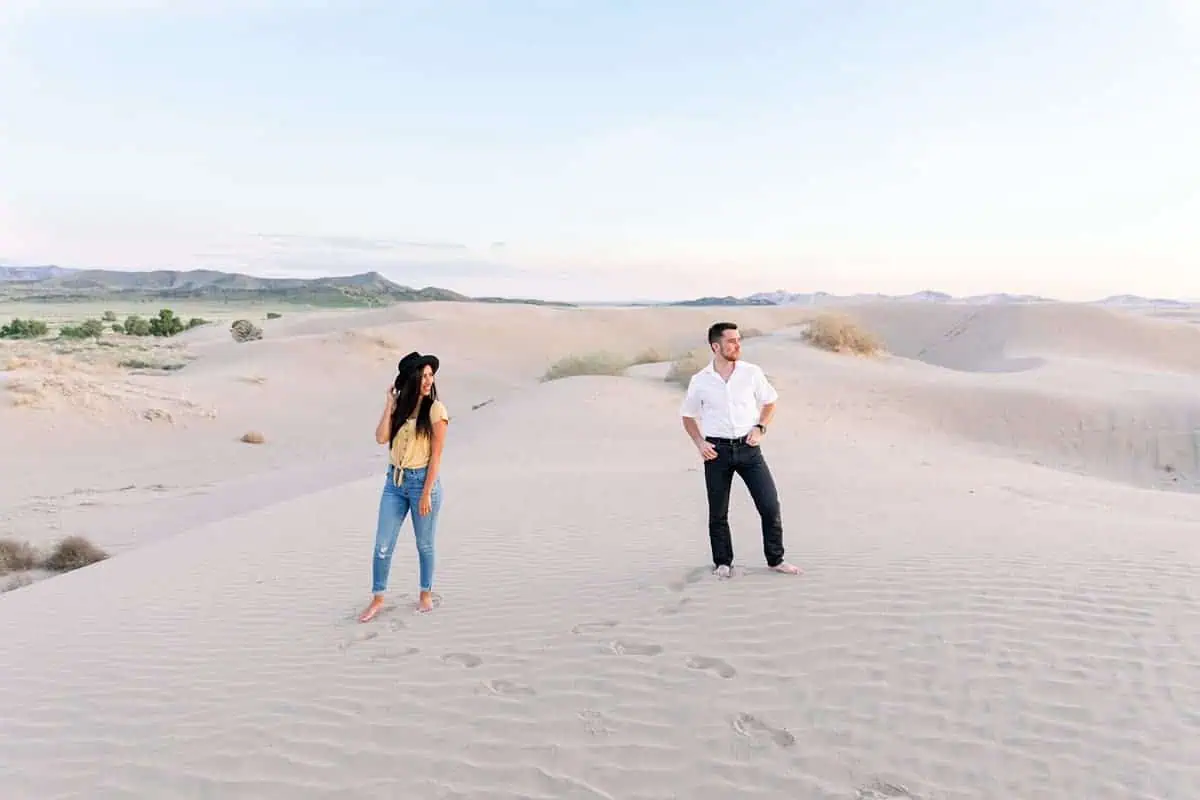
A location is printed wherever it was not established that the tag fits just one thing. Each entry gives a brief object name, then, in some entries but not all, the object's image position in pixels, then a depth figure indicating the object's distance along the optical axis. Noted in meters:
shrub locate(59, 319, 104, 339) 36.50
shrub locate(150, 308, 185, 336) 45.97
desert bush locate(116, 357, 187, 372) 27.98
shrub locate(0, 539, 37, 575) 9.06
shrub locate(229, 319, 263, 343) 38.75
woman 5.46
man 5.59
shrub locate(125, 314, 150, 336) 43.59
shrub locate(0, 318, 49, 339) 37.03
